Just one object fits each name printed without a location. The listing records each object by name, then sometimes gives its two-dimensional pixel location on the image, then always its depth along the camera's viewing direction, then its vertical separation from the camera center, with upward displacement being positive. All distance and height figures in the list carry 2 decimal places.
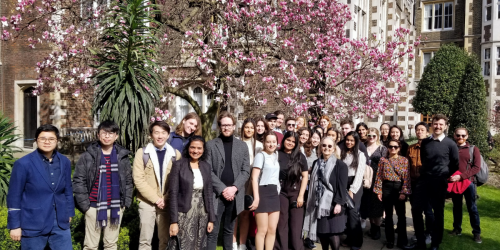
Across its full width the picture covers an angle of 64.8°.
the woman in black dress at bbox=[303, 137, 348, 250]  5.54 -1.19
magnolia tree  9.81 +1.74
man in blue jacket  4.24 -0.92
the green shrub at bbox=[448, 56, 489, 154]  11.23 +0.26
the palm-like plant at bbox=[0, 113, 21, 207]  6.51 -0.75
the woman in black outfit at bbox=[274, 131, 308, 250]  5.67 -1.09
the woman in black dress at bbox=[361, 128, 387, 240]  6.79 -1.35
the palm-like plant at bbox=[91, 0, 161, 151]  6.17 +0.53
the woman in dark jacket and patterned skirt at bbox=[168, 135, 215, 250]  4.83 -1.02
